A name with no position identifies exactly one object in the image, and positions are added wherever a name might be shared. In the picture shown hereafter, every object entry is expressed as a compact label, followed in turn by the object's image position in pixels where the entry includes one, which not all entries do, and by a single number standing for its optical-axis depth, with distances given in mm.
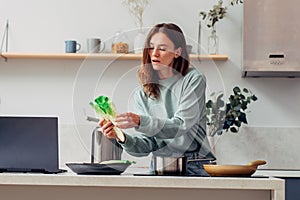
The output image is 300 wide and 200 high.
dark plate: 1789
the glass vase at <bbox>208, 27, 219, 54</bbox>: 4320
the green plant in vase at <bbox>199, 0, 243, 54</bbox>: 4281
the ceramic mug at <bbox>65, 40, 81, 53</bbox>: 4277
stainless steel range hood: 3996
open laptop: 1908
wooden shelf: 4238
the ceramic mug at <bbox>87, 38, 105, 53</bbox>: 4211
